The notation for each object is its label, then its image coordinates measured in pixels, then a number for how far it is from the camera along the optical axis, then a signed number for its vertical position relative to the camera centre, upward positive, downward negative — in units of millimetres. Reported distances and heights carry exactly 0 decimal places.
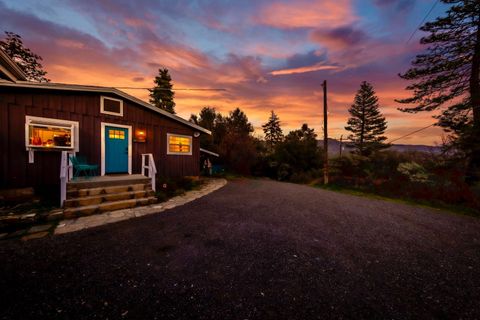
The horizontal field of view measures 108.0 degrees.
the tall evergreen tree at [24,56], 14312 +9065
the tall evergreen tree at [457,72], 8062 +4944
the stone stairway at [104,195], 4656 -1123
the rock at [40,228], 3610 -1499
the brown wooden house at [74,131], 5555 +1096
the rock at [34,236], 3304 -1515
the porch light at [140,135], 8127 +1097
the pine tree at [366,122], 28609 +6401
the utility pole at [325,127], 11523 +2162
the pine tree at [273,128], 47281 +8452
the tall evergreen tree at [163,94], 30312 +11186
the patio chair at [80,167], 5953 -303
